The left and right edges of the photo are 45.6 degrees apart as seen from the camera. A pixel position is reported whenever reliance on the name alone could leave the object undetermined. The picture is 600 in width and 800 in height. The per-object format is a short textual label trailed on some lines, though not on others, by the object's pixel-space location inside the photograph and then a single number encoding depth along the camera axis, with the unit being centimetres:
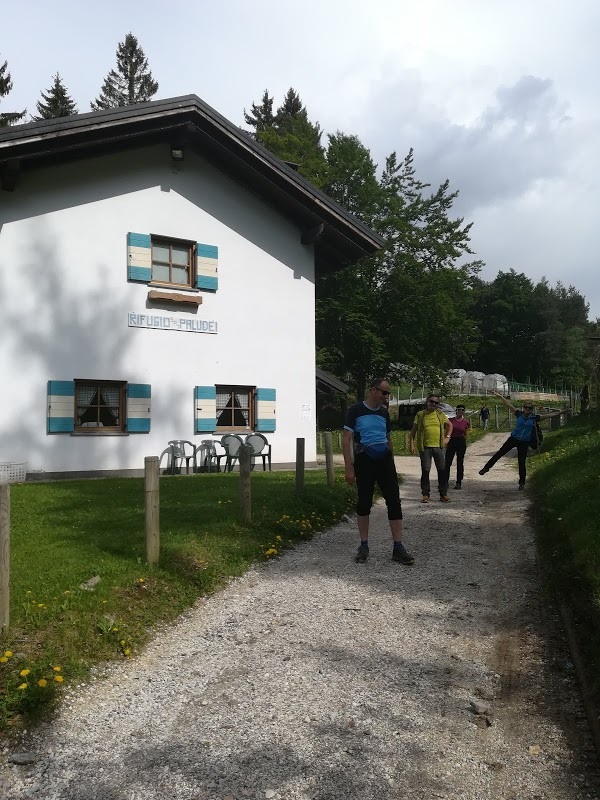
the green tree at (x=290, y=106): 5481
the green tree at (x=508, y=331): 8262
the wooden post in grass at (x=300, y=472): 1056
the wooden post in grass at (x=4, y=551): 462
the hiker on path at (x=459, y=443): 1352
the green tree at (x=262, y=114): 5512
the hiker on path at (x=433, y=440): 1173
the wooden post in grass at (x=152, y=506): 636
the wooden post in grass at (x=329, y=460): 1232
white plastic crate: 1368
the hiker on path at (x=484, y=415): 3975
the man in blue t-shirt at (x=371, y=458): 733
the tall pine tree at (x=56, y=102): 4703
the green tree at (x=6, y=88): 3772
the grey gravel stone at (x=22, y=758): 345
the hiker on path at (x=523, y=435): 1301
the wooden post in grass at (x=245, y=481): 845
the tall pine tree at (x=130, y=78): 5084
